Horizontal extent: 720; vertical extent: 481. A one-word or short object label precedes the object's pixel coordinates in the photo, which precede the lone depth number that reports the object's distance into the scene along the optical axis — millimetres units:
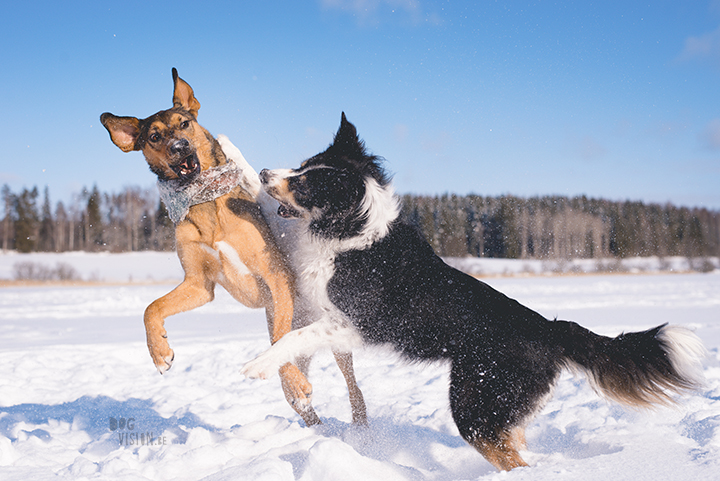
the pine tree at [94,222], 40625
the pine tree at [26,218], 40625
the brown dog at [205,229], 3328
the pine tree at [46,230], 40212
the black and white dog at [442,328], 2912
